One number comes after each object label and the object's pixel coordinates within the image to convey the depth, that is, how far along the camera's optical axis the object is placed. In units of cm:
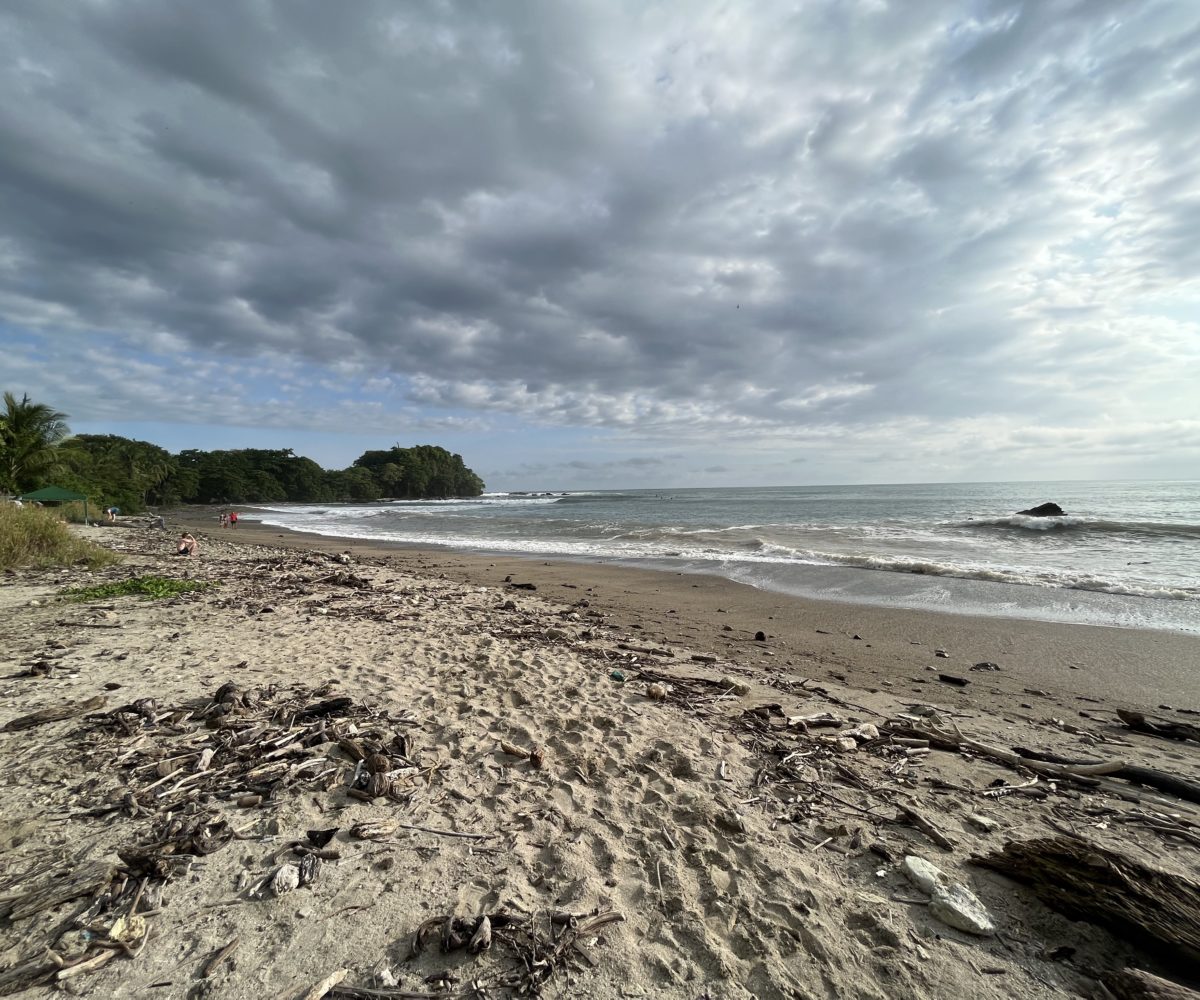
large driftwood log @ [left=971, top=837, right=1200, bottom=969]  210
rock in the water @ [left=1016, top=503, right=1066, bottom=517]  2927
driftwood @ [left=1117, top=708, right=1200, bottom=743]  445
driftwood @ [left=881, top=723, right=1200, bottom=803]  347
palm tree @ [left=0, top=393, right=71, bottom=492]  2700
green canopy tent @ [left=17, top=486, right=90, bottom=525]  2389
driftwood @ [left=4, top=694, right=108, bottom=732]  365
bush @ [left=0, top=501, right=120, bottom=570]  1012
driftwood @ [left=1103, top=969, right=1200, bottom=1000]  183
